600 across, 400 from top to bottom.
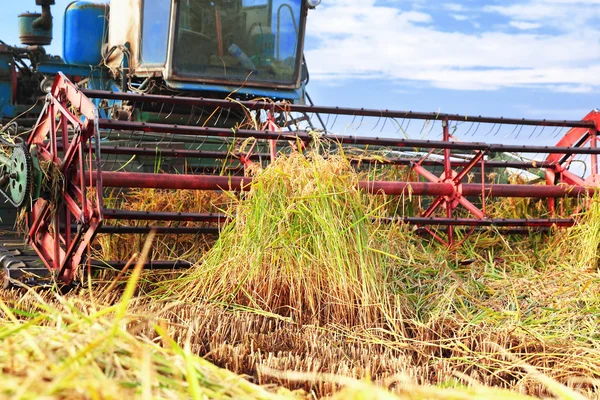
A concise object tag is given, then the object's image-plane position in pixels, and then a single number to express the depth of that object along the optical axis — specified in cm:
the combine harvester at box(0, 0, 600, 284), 455
